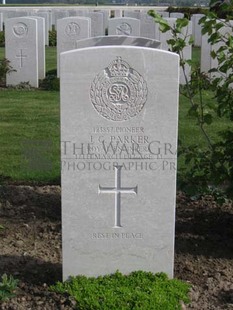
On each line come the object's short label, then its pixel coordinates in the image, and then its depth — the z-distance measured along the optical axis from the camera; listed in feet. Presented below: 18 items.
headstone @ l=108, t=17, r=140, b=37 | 45.57
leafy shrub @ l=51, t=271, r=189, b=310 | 12.30
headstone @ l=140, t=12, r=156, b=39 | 54.39
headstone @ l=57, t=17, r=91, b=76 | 42.75
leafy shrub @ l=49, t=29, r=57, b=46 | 70.65
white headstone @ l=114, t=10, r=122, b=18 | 105.77
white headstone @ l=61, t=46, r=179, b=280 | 12.32
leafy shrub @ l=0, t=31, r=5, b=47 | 69.01
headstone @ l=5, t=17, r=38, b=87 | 39.06
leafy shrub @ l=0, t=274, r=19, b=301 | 12.53
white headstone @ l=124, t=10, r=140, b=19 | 79.19
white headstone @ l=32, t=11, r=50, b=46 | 69.46
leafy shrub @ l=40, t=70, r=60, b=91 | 39.59
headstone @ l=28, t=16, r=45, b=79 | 42.09
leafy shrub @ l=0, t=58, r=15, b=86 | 39.81
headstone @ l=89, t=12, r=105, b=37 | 61.87
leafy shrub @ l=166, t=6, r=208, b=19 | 90.68
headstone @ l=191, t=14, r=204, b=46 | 67.49
